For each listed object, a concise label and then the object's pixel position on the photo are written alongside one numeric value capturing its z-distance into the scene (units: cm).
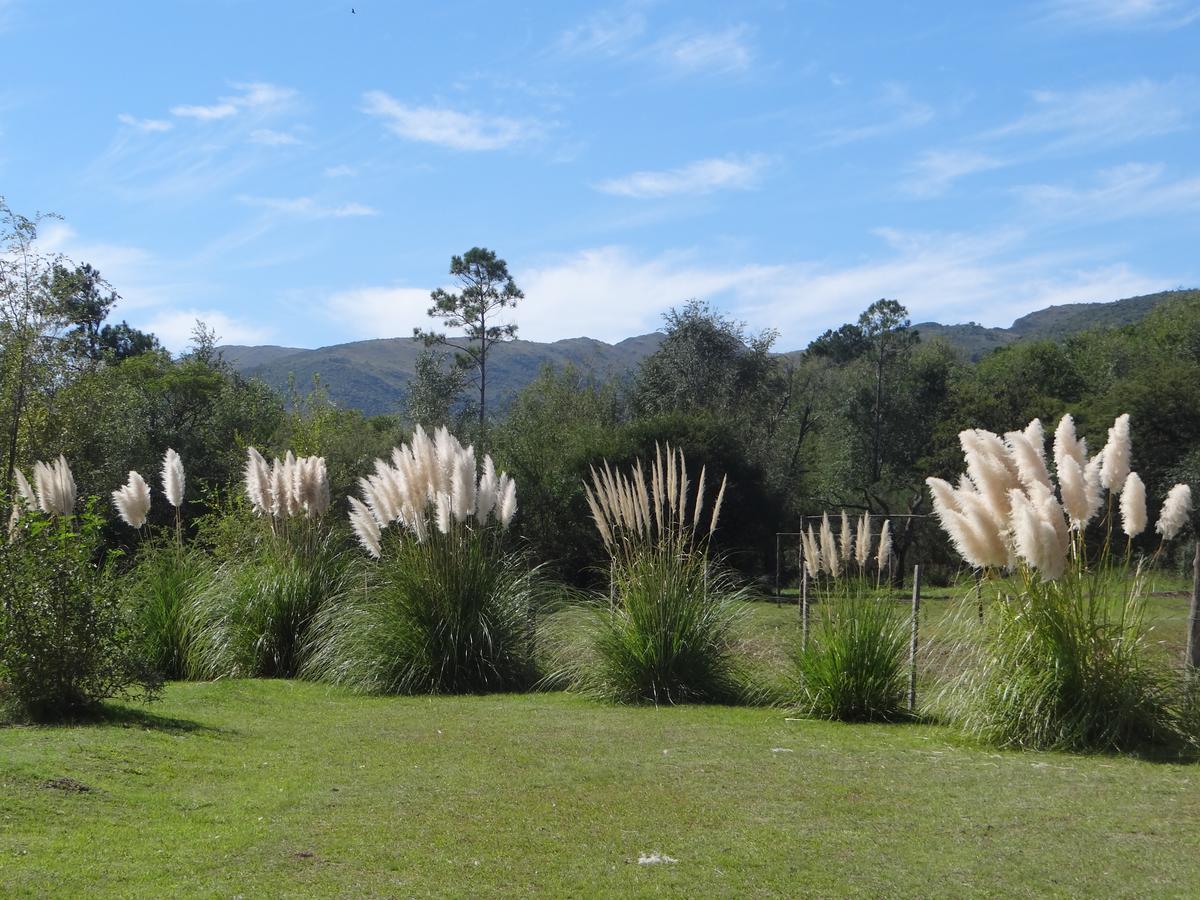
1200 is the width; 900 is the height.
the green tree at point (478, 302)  5503
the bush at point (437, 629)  1137
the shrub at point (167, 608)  1262
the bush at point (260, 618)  1249
